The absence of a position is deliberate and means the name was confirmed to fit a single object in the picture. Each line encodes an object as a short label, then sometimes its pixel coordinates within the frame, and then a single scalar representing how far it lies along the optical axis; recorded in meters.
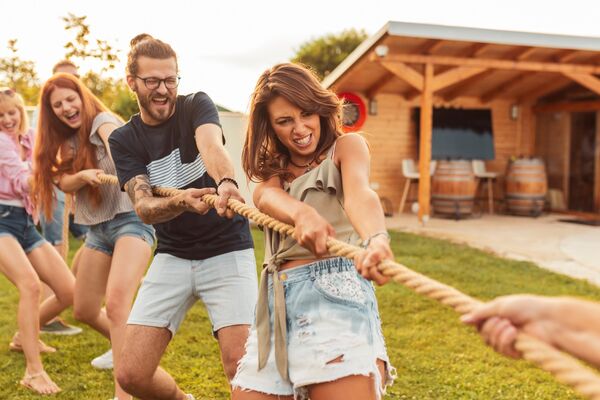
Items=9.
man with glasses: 2.82
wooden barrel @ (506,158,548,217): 13.21
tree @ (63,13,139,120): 11.63
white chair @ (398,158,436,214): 13.95
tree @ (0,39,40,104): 16.89
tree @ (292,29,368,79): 39.59
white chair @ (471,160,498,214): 14.05
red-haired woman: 3.43
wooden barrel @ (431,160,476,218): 12.61
